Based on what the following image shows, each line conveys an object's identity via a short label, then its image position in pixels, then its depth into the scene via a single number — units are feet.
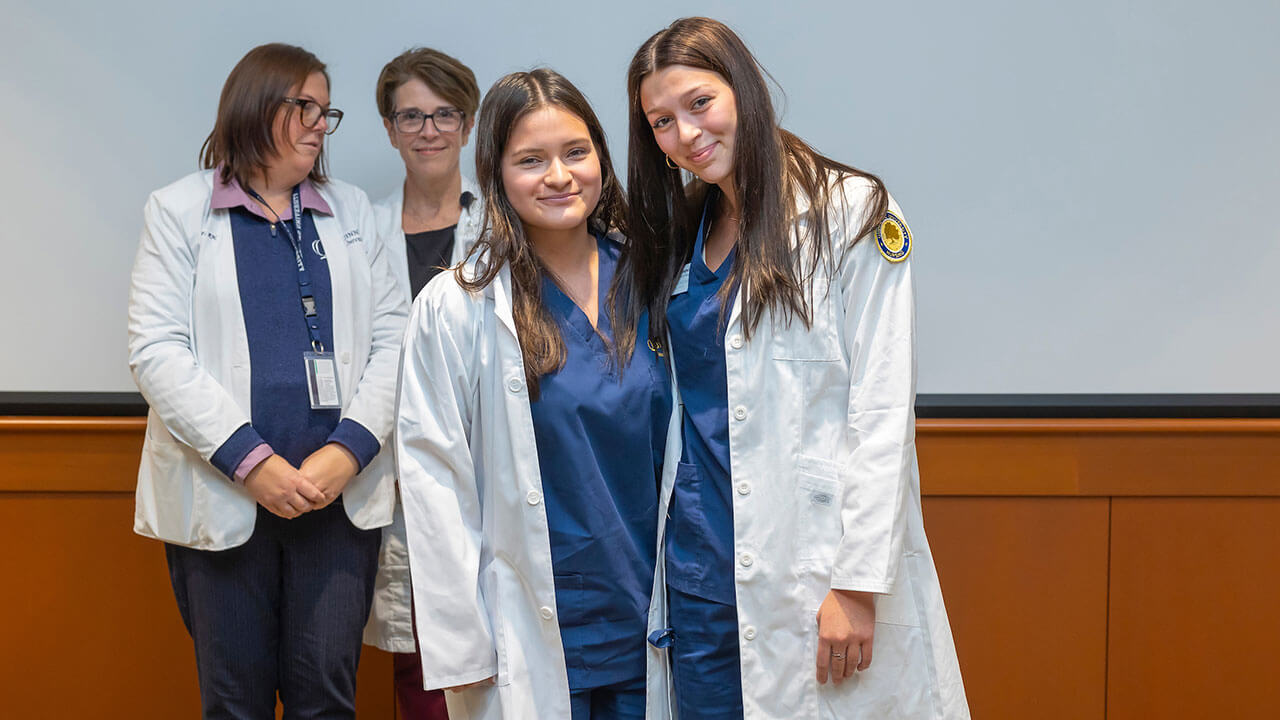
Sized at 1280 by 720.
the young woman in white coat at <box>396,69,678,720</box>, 4.97
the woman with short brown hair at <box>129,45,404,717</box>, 6.28
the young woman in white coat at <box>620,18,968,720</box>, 4.81
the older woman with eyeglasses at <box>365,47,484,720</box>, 7.22
